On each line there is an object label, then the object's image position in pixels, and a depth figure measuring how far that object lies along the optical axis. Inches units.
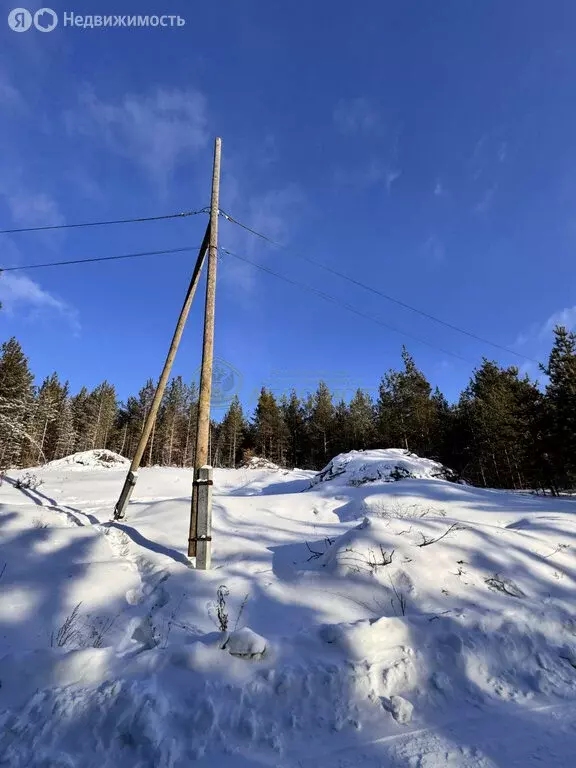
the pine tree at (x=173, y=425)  2169.5
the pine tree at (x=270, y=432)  2176.4
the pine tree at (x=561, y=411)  904.3
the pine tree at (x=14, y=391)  1334.9
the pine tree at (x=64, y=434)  1996.3
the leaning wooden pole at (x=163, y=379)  327.0
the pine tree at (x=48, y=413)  1881.2
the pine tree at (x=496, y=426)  1040.8
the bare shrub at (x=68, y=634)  133.8
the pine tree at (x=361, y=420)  1902.1
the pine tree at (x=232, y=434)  2272.4
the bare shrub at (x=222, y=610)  151.6
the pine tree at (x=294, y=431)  2315.5
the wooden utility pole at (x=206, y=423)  219.8
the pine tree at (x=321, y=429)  2123.2
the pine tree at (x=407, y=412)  1534.2
